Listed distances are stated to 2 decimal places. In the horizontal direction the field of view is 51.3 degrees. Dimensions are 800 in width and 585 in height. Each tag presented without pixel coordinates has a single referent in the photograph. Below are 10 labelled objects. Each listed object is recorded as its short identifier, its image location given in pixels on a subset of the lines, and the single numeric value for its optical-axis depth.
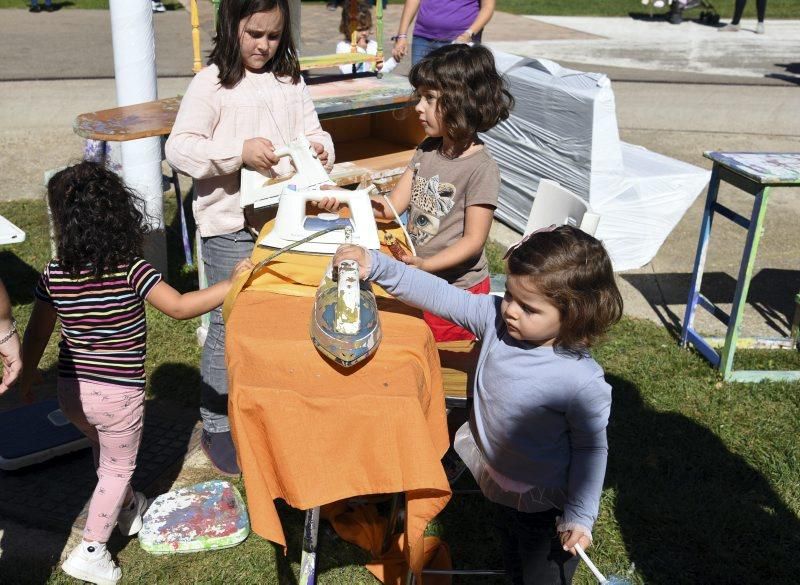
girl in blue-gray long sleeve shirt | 2.03
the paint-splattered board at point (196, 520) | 2.87
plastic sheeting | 5.23
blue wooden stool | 3.75
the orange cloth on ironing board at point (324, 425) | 1.80
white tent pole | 4.39
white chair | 3.12
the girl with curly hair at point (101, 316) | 2.39
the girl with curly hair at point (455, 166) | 2.70
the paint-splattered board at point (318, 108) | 3.58
